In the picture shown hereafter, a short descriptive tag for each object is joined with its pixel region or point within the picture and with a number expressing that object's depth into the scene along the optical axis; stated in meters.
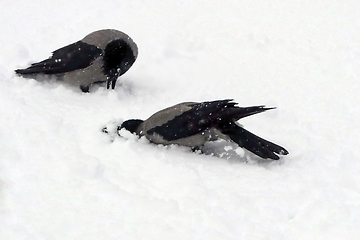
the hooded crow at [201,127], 9.39
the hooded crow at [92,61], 12.72
